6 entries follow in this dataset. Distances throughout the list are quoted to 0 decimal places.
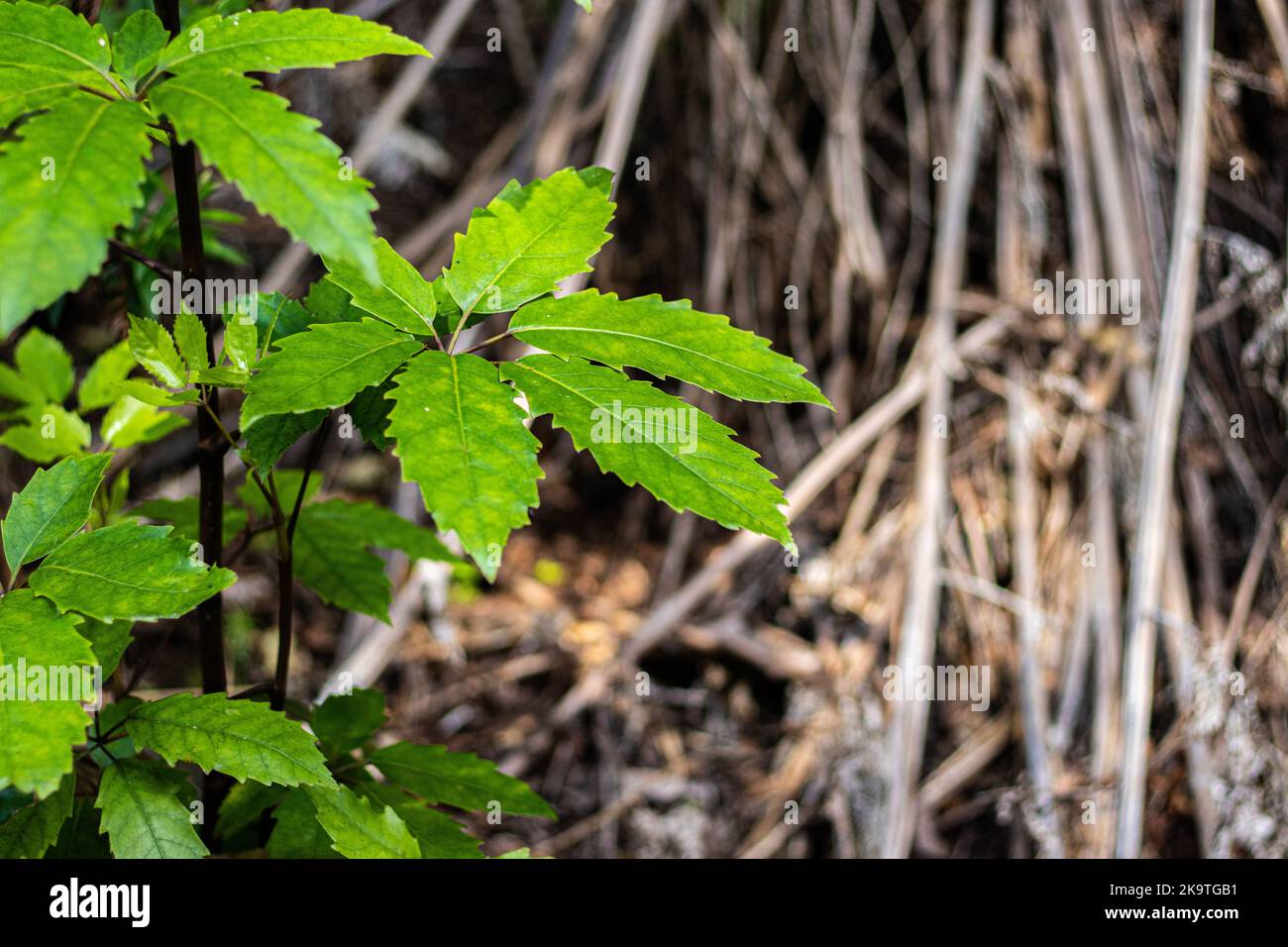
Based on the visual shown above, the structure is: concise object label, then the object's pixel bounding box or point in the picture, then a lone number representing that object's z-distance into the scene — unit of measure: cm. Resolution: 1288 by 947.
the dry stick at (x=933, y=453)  177
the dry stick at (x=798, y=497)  209
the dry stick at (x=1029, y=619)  174
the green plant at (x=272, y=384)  55
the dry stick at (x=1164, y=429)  158
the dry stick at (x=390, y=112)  211
